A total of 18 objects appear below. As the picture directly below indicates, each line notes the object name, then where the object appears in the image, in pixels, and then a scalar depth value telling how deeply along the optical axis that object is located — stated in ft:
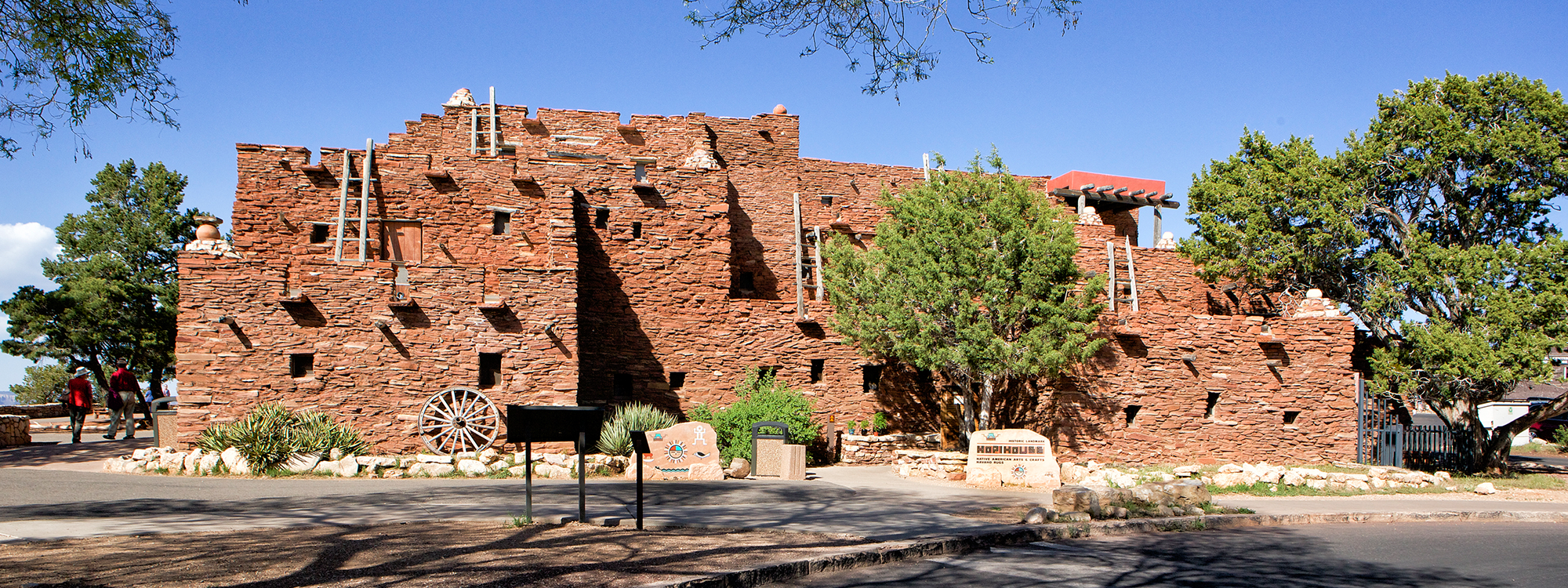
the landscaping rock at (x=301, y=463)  51.52
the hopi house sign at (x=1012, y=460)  52.85
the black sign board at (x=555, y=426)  30.01
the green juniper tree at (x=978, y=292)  64.69
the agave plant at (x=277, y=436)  51.78
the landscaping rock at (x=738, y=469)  53.11
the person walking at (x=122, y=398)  69.10
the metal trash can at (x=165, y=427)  57.98
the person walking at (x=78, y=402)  66.11
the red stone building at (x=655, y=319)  68.33
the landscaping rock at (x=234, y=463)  50.85
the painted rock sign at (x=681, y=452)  52.13
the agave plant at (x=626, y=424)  56.39
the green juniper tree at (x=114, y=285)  111.75
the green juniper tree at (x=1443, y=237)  67.62
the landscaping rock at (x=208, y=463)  51.34
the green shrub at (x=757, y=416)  61.57
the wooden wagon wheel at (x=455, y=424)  59.00
